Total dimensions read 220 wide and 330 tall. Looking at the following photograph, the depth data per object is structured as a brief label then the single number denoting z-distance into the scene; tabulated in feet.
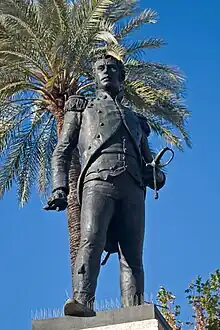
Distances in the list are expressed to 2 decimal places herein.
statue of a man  23.17
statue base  20.71
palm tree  53.31
